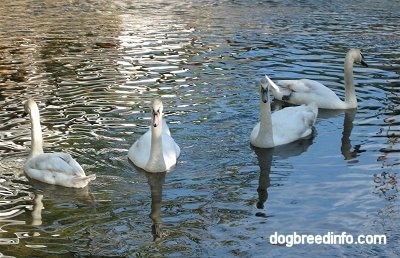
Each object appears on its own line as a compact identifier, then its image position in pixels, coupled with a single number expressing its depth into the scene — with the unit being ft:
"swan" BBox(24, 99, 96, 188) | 34.83
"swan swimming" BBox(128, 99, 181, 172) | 36.27
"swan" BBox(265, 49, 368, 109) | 48.83
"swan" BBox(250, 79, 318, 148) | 39.99
